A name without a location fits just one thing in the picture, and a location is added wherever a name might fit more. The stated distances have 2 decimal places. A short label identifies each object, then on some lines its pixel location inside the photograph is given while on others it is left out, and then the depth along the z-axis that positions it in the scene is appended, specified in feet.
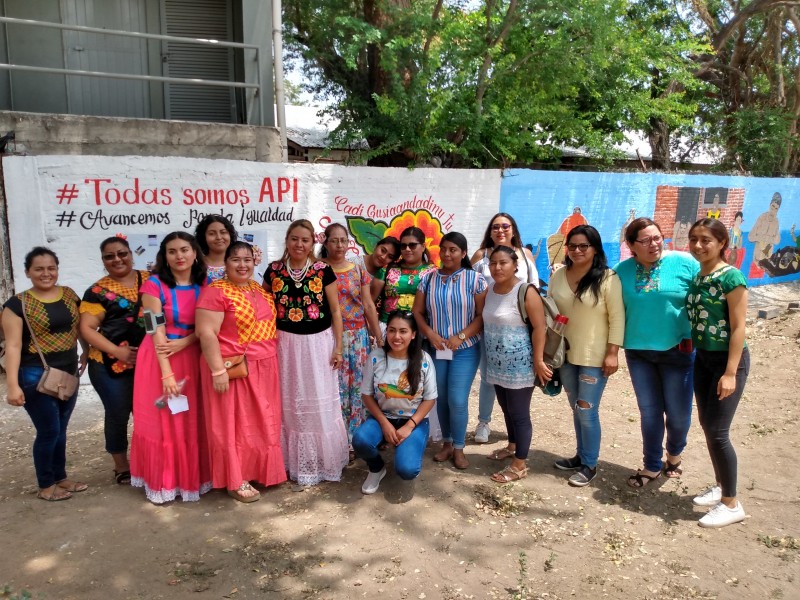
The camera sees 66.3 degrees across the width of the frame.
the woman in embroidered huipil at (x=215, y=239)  13.12
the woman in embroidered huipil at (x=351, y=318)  13.98
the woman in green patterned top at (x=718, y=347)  11.10
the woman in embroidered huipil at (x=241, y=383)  11.53
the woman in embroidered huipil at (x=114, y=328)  11.95
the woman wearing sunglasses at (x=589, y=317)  12.53
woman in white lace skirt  12.71
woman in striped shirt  13.48
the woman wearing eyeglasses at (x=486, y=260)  14.92
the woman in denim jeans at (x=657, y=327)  12.31
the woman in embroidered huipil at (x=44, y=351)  11.37
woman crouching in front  12.53
